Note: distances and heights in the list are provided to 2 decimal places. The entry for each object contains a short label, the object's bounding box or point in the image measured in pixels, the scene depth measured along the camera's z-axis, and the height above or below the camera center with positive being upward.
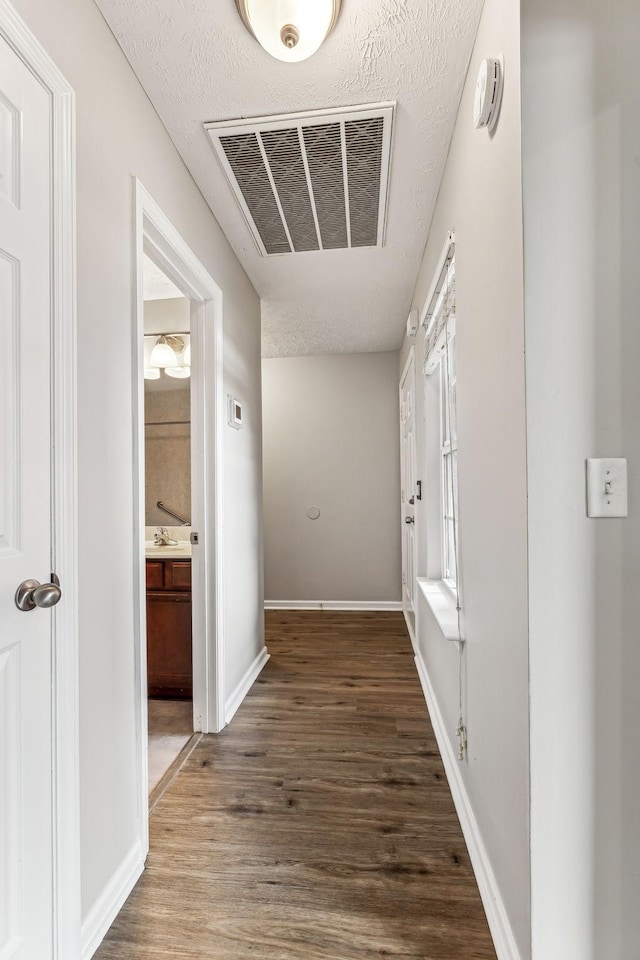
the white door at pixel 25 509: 1.00 -0.06
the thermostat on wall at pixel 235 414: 2.64 +0.35
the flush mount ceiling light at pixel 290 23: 1.34 +1.24
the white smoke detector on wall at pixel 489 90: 1.16 +0.90
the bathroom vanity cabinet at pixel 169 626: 2.79 -0.82
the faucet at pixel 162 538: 3.30 -0.39
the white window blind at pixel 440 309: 1.90 +0.74
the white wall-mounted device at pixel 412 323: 3.08 +0.96
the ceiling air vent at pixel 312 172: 1.80 +1.25
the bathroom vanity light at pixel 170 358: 3.31 +0.80
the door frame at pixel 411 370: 3.34 +0.79
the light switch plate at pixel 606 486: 1.00 -0.02
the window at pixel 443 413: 2.09 +0.34
